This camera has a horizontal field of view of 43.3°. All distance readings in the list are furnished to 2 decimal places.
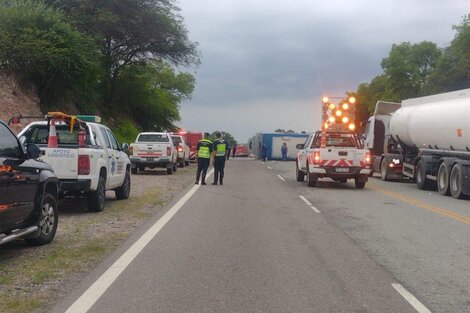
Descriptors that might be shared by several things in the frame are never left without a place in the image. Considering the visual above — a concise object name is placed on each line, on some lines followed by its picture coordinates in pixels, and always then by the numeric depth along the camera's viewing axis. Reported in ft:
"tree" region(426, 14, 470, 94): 199.31
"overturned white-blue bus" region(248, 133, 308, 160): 179.42
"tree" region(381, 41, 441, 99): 255.91
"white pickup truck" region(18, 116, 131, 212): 39.32
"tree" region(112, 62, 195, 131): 166.71
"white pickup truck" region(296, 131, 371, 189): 67.41
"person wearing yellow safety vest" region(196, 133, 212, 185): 70.49
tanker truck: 61.11
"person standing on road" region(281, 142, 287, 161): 175.55
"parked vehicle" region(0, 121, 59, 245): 24.47
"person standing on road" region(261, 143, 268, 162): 176.65
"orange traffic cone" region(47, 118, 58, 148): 39.88
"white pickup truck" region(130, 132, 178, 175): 87.15
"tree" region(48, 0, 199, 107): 136.26
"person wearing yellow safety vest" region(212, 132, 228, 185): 71.72
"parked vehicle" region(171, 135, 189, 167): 108.78
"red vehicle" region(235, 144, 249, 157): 251.23
